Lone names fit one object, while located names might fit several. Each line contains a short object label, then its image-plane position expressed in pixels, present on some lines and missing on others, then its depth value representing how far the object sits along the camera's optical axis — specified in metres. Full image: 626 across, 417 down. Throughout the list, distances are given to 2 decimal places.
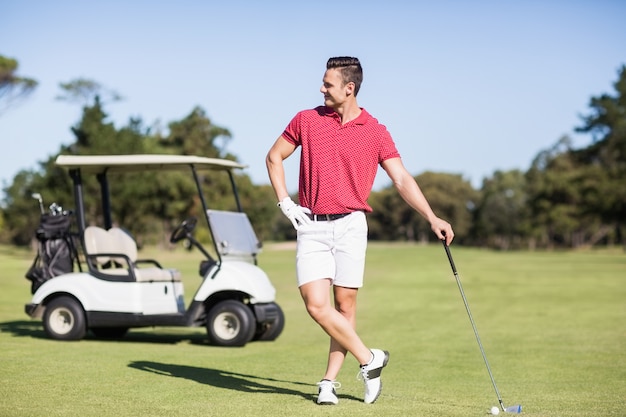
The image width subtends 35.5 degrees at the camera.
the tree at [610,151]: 82.69
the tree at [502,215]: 114.69
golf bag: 11.07
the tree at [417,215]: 121.94
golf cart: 10.69
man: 5.97
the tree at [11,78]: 53.84
